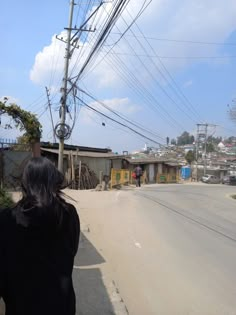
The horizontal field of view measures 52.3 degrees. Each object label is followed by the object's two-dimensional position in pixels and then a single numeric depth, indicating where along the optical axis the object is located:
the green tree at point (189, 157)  48.86
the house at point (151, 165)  22.53
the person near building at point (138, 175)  18.18
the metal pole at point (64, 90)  13.31
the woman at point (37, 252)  1.10
